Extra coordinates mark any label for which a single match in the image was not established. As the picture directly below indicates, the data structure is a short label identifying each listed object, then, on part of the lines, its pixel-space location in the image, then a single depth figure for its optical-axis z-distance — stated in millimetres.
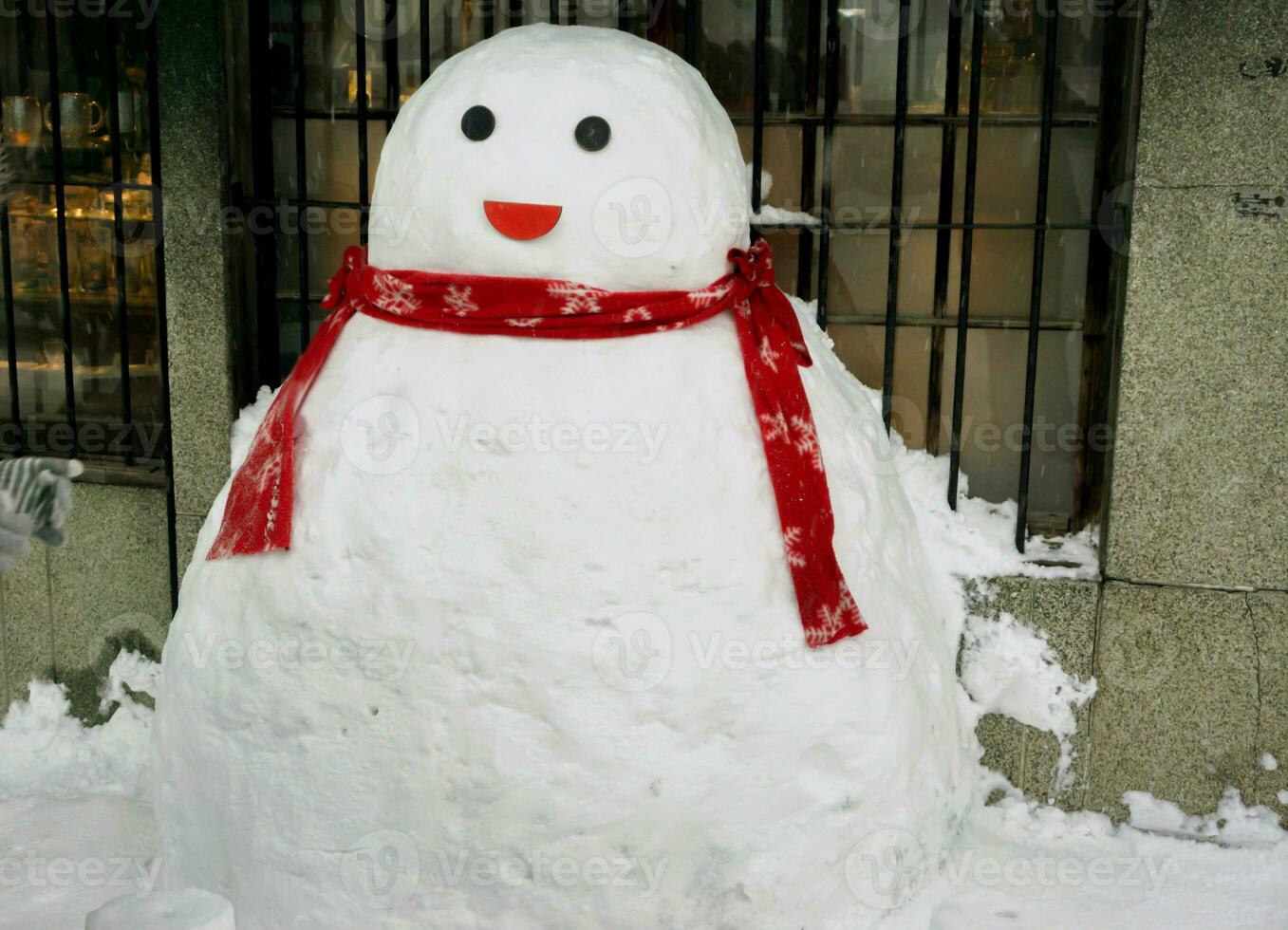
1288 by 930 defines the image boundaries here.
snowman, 2932
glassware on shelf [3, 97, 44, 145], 4867
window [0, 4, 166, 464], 4621
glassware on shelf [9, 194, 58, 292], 4898
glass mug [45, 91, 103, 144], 4770
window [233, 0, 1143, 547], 4012
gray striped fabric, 2391
